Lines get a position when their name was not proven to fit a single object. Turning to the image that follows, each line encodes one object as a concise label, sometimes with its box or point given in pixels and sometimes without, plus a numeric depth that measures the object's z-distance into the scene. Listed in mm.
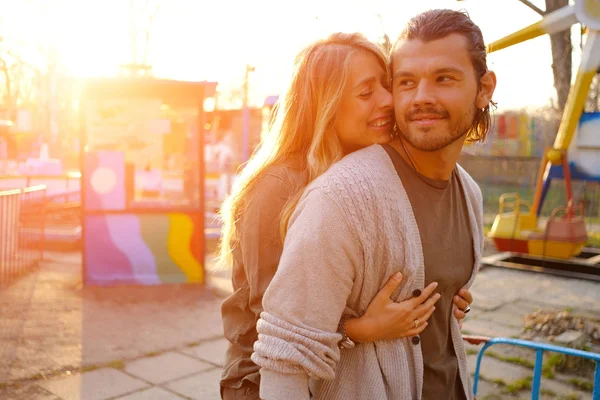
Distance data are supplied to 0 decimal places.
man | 1420
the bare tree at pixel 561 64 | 10594
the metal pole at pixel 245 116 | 13391
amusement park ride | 7664
